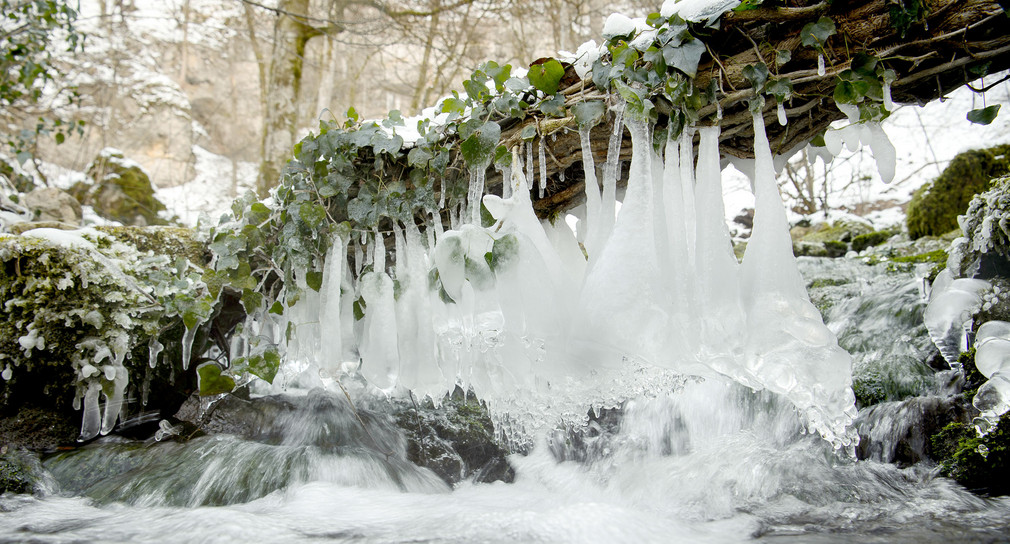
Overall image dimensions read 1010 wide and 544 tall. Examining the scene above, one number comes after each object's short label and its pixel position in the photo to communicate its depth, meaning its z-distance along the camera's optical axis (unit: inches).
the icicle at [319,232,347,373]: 80.5
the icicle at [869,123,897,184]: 53.4
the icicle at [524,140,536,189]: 68.9
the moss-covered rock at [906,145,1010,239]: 180.1
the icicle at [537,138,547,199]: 69.1
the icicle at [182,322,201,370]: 96.2
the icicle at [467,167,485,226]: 71.4
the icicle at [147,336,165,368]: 97.3
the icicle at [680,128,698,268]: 58.7
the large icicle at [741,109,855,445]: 49.4
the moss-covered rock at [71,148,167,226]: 261.9
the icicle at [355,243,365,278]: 88.6
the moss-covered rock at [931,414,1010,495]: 63.6
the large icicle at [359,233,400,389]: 78.0
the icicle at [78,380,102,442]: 93.7
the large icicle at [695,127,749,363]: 54.0
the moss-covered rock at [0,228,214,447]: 89.4
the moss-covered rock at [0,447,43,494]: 78.4
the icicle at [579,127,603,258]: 63.3
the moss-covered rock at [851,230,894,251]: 216.4
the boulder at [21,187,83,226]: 204.2
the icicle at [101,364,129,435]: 94.2
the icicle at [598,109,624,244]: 62.9
